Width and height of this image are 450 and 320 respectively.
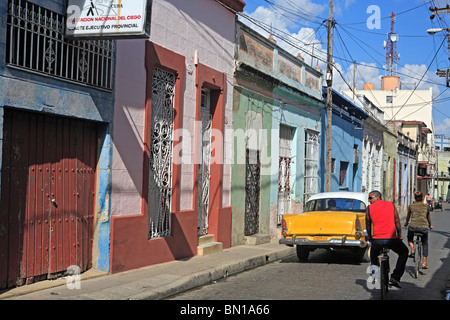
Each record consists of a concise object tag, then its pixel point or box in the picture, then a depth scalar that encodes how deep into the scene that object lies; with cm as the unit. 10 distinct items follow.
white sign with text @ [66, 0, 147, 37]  752
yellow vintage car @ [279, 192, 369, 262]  1085
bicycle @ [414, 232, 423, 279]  1014
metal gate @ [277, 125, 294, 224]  1733
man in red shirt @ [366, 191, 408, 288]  808
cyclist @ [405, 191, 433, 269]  1055
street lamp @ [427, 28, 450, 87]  1962
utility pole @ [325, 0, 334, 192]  1805
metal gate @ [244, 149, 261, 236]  1479
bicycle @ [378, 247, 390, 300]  772
